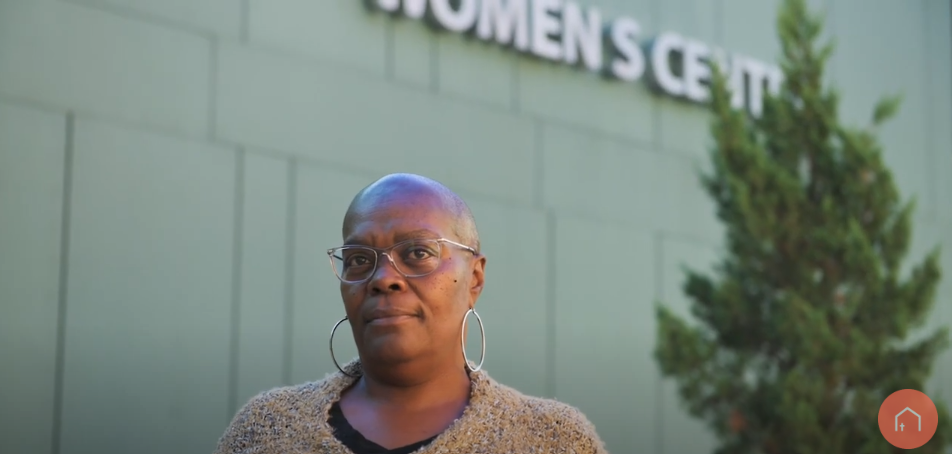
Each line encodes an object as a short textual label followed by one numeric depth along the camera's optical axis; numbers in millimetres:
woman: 2582
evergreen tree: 8875
